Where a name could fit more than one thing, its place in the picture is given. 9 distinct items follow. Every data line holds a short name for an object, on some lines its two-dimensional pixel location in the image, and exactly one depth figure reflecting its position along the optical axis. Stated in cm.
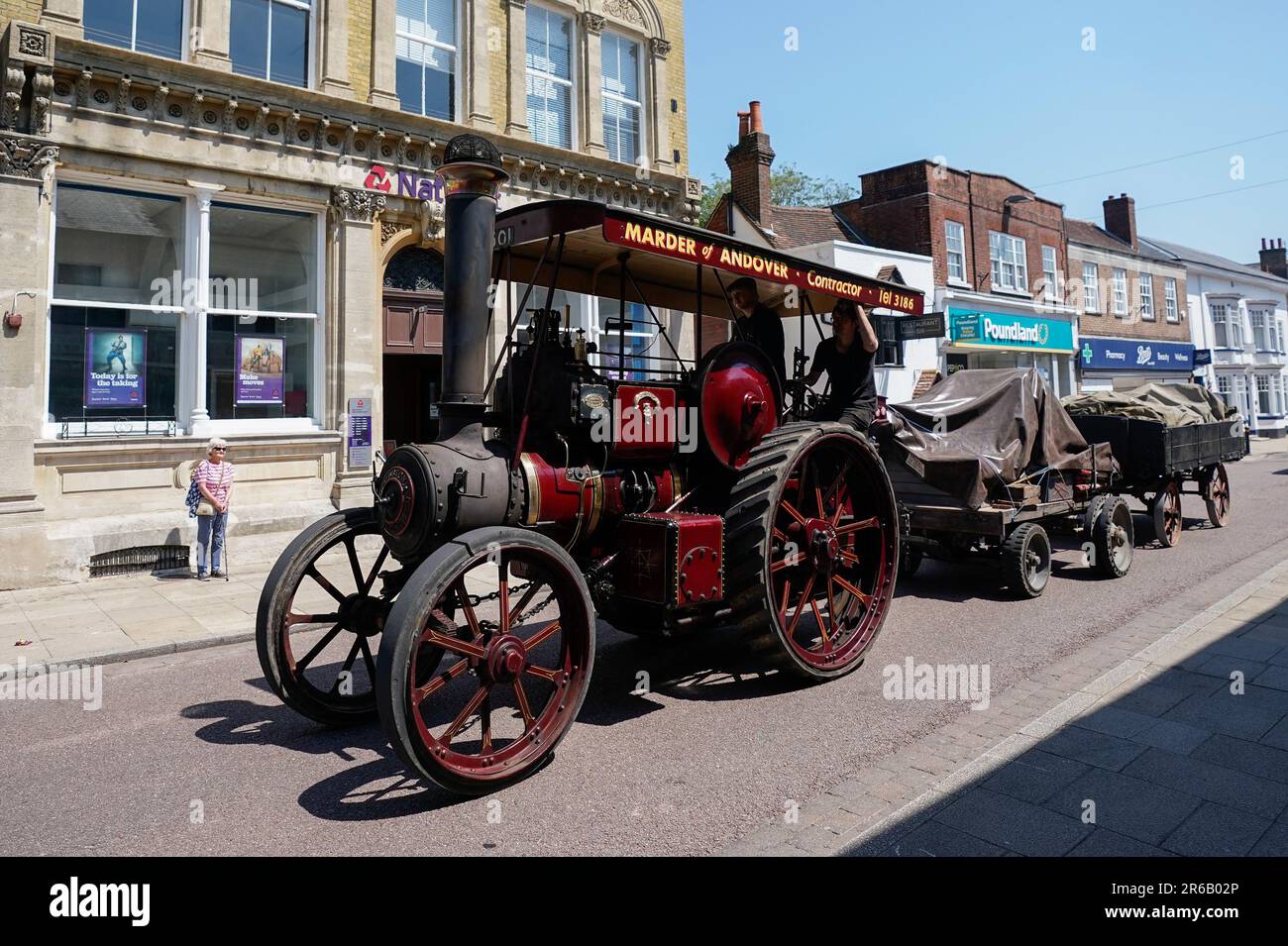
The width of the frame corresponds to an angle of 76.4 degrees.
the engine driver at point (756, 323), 630
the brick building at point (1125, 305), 3198
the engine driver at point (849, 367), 621
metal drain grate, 974
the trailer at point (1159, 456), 1031
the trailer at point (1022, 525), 769
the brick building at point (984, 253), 2519
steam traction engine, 380
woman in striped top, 970
